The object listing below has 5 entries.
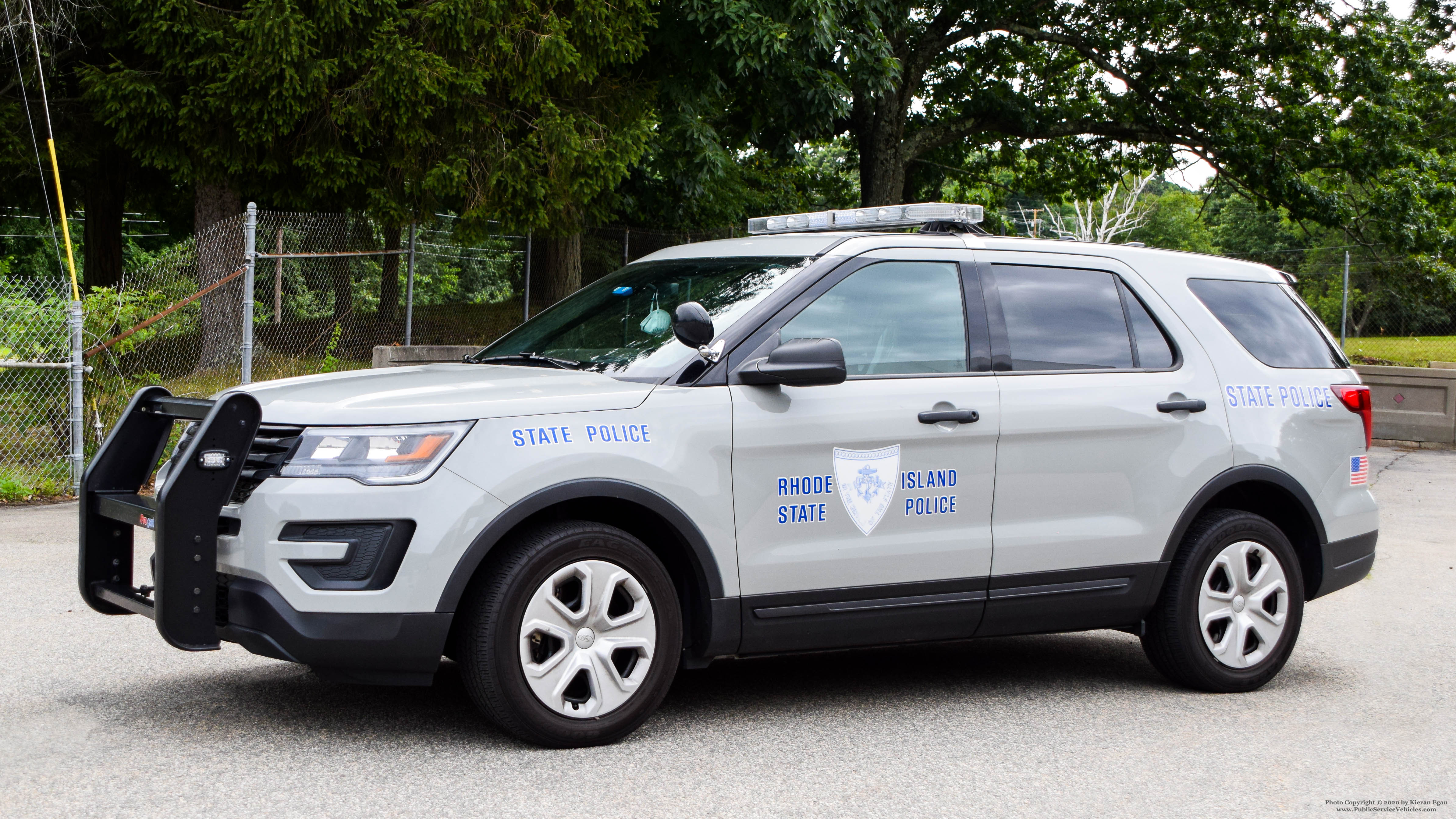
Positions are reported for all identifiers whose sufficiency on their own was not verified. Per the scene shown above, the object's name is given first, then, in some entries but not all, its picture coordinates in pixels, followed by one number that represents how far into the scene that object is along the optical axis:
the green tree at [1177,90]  22.19
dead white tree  62.97
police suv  4.40
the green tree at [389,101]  14.43
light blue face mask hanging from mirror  5.27
